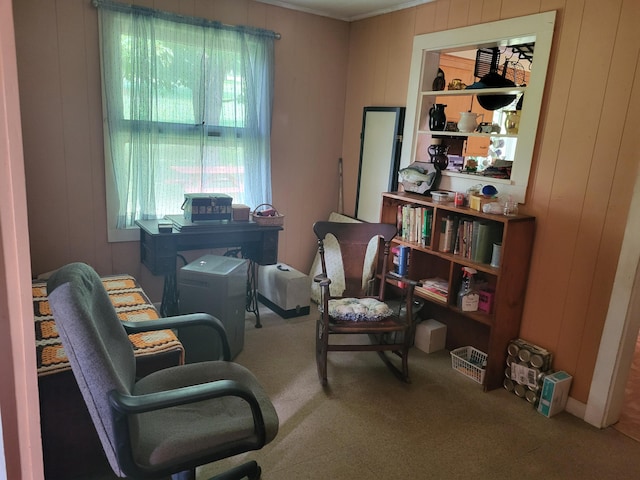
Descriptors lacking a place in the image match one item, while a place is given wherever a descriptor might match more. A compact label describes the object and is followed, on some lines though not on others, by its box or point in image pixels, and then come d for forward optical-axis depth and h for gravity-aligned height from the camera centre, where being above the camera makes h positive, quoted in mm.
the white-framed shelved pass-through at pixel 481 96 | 2699 +363
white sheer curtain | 3174 +153
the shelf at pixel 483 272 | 2721 -795
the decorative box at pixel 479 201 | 2883 -304
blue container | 3408 -820
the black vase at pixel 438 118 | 3383 +214
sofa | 1837 -1114
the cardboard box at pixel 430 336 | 3295 -1315
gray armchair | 1292 -886
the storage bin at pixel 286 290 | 3680 -1199
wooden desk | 3133 -780
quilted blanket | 1895 -953
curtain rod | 3045 +779
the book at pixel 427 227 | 3250 -543
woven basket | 3475 -611
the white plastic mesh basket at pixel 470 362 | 2934 -1347
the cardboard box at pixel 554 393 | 2588 -1295
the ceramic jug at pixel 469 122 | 3148 +190
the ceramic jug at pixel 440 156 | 3355 -54
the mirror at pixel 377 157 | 3707 -103
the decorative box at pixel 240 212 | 3406 -558
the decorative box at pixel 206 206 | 3266 -519
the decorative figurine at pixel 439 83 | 3422 +469
